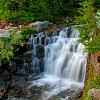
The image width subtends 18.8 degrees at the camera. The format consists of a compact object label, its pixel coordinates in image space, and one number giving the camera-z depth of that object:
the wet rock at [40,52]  14.79
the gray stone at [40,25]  15.75
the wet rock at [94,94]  8.22
